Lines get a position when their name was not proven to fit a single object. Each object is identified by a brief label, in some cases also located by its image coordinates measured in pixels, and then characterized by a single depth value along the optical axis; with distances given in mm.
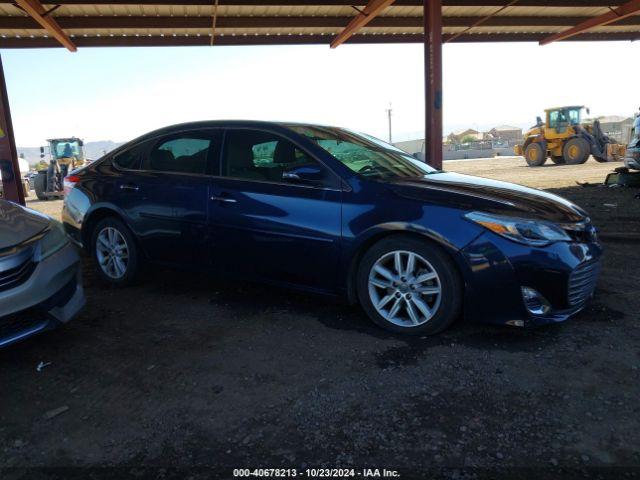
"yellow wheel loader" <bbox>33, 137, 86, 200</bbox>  18656
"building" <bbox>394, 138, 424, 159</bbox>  41475
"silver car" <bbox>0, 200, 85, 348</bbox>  2859
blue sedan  3127
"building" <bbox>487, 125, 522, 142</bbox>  84562
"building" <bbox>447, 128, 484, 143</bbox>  80106
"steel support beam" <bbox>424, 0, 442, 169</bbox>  8508
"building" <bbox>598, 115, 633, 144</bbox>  45738
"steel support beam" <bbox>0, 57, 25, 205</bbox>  8531
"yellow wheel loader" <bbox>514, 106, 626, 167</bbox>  22625
